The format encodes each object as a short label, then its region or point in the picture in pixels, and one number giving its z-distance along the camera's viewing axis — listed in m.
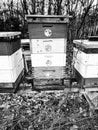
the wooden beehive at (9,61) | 1.43
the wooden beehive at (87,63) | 1.50
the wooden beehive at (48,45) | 1.44
